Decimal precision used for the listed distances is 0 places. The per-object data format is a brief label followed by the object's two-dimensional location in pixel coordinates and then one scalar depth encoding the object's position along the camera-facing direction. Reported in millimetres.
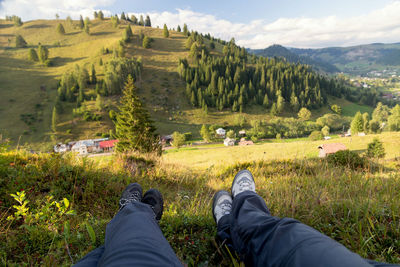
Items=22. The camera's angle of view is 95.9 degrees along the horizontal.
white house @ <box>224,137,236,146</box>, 57094
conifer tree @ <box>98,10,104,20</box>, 141500
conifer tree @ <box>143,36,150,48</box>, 102812
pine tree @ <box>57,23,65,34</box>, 123188
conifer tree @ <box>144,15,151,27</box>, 143850
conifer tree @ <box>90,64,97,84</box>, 79631
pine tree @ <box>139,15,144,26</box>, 147238
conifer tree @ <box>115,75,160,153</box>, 20266
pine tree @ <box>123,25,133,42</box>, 104312
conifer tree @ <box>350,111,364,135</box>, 51062
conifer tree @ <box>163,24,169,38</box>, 117719
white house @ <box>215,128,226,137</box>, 65875
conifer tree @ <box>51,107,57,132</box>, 58812
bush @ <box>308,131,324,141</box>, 52722
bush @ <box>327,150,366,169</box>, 6028
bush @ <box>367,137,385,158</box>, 15170
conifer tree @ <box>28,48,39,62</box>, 95688
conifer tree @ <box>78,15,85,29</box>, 128625
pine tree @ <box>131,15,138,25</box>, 153000
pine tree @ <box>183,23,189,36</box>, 123688
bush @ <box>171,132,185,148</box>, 51281
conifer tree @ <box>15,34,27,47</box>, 108688
